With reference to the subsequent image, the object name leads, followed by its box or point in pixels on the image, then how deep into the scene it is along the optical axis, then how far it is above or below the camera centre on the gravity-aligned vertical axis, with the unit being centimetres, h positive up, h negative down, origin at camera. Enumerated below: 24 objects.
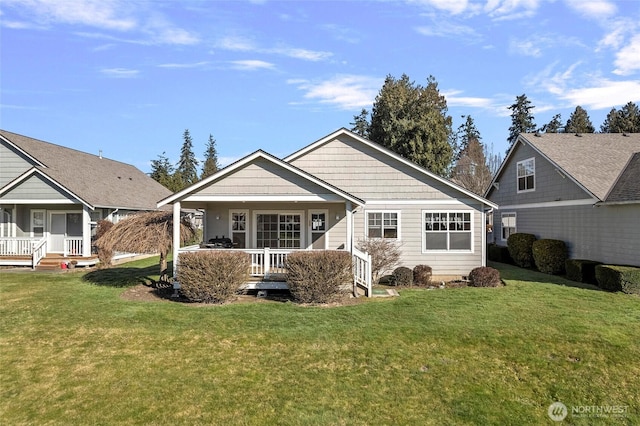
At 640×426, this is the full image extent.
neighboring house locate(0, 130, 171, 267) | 1753 +124
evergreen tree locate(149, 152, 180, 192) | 3871 +1004
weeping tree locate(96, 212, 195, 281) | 1224 -26
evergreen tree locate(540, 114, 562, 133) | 5095 +1309
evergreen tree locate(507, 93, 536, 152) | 5303 +1500
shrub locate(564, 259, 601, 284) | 1382 -171
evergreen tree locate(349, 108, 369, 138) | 5469 +1467
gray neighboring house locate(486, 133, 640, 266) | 1362 +130
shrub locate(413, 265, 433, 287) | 1355 -177
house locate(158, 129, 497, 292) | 1453 +27
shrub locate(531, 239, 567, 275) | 1612 -136
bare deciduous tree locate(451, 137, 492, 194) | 4081 +597
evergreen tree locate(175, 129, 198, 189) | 7777 +1380
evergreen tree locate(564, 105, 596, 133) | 4562 +1208
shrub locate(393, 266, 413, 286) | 1334 -179
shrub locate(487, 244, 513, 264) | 2016 -159
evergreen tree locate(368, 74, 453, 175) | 3531 +922
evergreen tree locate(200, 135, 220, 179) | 8812 +1746
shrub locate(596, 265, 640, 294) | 1173 -171
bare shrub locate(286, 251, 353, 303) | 1012 -129
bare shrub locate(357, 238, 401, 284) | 1354 -98
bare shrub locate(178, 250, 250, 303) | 1009 -127
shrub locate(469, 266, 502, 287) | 1298 -180
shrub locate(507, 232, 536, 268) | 1809 -118
